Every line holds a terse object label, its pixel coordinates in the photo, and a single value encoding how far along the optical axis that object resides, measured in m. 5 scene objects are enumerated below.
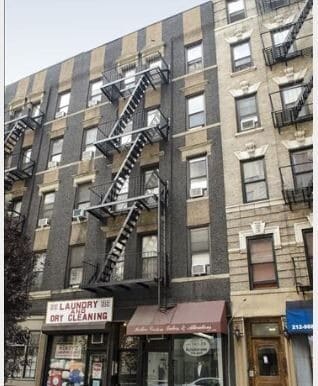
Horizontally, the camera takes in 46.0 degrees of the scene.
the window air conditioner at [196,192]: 15.52
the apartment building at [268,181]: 12.19
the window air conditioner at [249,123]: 15.83
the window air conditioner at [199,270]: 14.08
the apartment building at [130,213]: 13.73
